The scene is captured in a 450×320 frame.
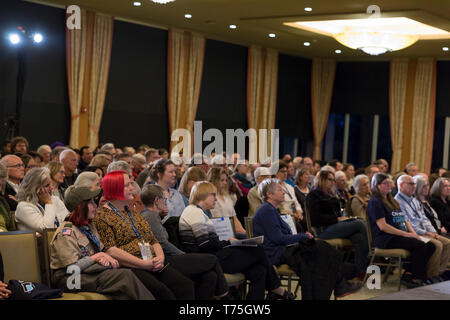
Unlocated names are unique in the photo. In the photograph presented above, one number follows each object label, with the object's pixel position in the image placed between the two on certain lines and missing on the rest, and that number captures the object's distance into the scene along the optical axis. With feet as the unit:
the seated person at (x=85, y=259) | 15.30
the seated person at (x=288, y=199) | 27.55
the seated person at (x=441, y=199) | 29.50
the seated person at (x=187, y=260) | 17.80
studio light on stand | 42.22
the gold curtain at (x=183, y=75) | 52.54
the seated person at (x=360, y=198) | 28.94
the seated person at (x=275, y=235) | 21.31
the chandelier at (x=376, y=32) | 44.88
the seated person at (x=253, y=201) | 26.27
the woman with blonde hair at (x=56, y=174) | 21.18
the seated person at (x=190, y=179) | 23.31
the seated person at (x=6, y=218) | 16.90
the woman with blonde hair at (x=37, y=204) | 17.12
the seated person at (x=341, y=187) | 31.55
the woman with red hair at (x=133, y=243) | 16.35
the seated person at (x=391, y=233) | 26.18
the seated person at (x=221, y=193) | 24.30
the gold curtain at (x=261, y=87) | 58.90
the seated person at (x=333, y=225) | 26.71
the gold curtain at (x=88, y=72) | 46.03
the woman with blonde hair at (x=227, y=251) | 19.31
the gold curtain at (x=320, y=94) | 64.85
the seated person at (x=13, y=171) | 21.12
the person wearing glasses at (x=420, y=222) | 26.63
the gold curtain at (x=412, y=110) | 60.44
